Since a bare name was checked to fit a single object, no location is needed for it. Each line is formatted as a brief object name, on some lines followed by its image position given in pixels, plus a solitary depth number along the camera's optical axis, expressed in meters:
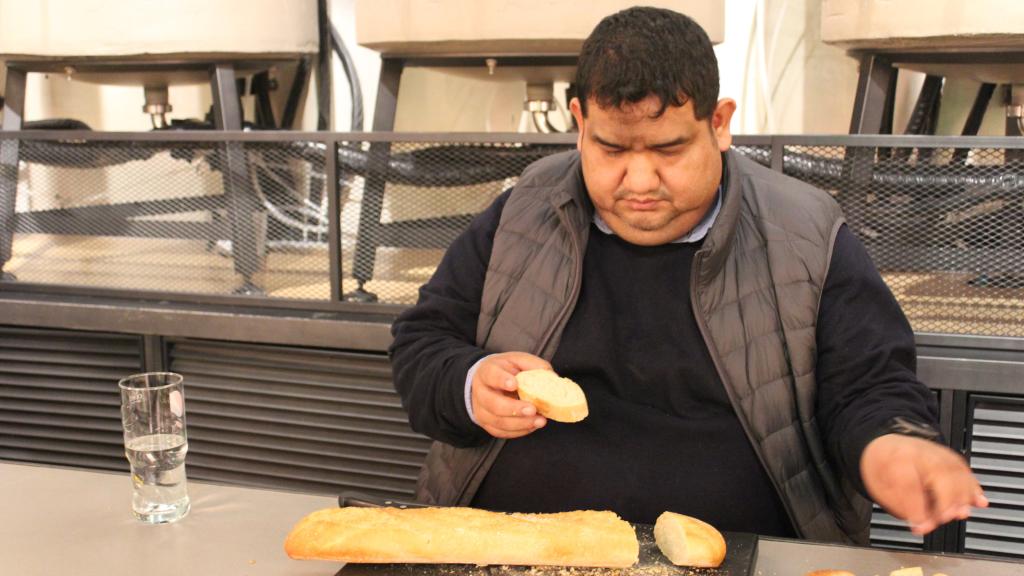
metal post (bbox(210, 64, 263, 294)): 1.98
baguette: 0.84
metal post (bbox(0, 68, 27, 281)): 2.12
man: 1.08
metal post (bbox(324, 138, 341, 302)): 1.91
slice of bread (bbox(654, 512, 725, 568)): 0.83
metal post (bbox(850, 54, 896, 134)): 1.89
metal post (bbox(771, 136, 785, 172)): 1.69
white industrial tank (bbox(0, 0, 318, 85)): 2.07
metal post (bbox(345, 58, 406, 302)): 1.92
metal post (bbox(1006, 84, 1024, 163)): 1.93
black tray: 0.83
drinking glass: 0.97
